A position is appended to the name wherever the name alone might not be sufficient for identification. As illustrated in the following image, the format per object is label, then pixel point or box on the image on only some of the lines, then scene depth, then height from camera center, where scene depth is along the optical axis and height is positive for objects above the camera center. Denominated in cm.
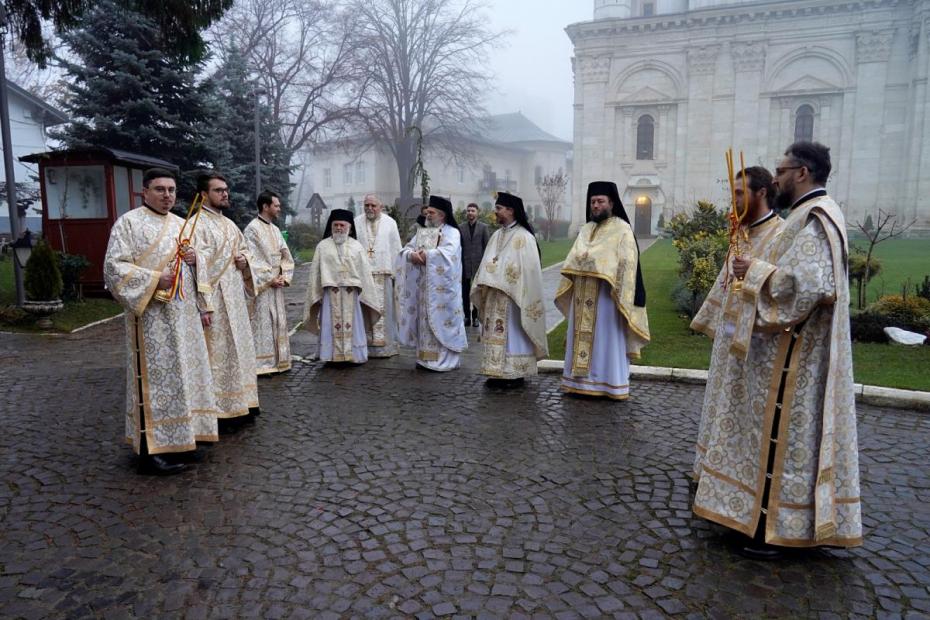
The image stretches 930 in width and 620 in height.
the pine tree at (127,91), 1591 +355
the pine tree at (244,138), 2170 +352
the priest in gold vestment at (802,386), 342 -75
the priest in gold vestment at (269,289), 792 -59
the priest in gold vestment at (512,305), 720 -70
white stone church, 3600 +828
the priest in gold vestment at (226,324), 560 -72
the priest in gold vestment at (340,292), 846 -66
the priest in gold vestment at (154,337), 466 -69
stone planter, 1102 -118
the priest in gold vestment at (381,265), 907 -34
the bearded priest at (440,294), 824 -66
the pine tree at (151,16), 673 +225
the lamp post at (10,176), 1122 +102
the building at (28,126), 2803 +493
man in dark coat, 1141 -6
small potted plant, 1101 -73
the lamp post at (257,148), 1967 +270
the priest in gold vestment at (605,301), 663 -60
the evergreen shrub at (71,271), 1228 -61
